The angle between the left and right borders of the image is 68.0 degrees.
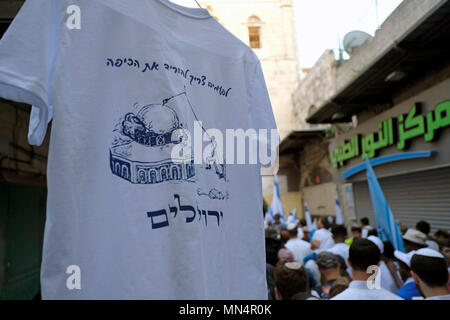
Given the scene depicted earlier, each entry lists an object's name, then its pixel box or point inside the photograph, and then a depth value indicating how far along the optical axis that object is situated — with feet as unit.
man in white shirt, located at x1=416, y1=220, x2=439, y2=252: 18.79
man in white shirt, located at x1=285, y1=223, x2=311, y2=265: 17.26
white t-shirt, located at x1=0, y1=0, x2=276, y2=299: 4.12
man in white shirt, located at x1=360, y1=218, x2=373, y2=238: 20.73
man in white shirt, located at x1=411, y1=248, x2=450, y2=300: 7.72
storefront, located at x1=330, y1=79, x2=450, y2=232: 21.70
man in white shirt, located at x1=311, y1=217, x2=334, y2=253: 19.85
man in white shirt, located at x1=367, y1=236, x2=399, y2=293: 12.72
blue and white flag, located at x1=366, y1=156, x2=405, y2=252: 14.96
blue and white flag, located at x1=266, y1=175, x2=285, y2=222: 30.21
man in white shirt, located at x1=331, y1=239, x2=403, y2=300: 7.79
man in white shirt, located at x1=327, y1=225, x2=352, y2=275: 15.38
